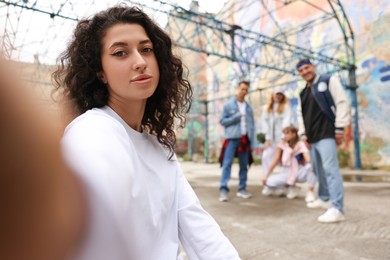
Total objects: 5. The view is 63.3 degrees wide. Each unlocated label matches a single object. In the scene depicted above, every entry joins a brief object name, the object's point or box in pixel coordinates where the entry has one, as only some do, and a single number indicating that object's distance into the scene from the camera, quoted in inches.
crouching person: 163.6
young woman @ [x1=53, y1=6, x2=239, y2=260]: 23.9
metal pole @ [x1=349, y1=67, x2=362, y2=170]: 308.7
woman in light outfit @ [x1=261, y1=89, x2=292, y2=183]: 175.8
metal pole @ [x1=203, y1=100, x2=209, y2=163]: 478.9
